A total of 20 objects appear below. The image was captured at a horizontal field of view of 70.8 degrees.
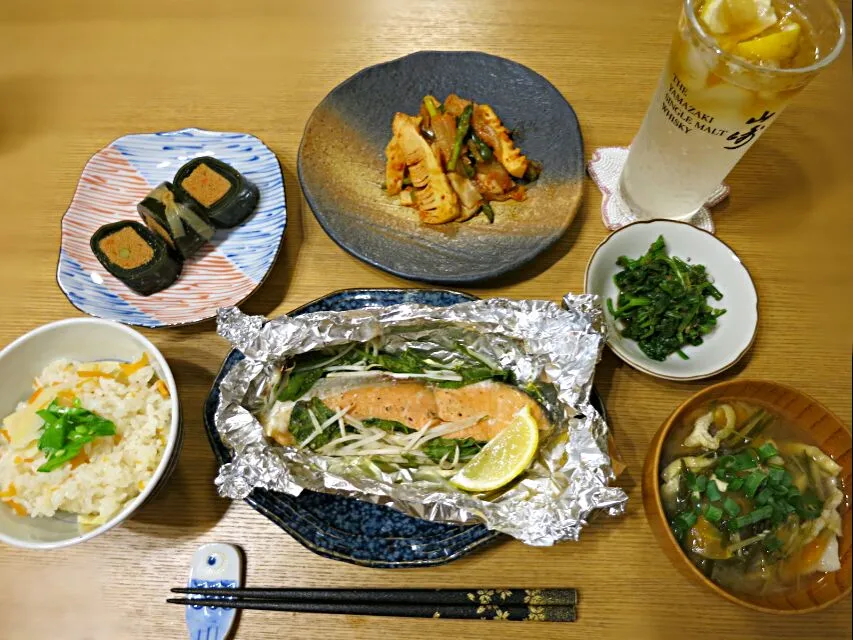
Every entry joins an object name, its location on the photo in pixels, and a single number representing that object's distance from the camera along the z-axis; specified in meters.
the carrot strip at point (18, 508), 0.32
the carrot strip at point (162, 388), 0.35
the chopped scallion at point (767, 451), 0.33
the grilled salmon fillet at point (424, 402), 0.37
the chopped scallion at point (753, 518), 0.32
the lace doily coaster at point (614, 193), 0.43
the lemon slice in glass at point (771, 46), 0.32
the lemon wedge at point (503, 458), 0.34
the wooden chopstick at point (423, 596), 0.33
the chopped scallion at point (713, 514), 0.32
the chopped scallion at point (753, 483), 0.32
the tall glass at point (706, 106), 0.31
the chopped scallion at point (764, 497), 0.32
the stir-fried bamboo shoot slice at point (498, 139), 0.43
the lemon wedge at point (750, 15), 0.32
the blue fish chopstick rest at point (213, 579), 0.33
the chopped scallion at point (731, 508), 0.32
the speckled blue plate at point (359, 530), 0.32
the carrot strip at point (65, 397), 0.34
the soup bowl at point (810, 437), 0.29
